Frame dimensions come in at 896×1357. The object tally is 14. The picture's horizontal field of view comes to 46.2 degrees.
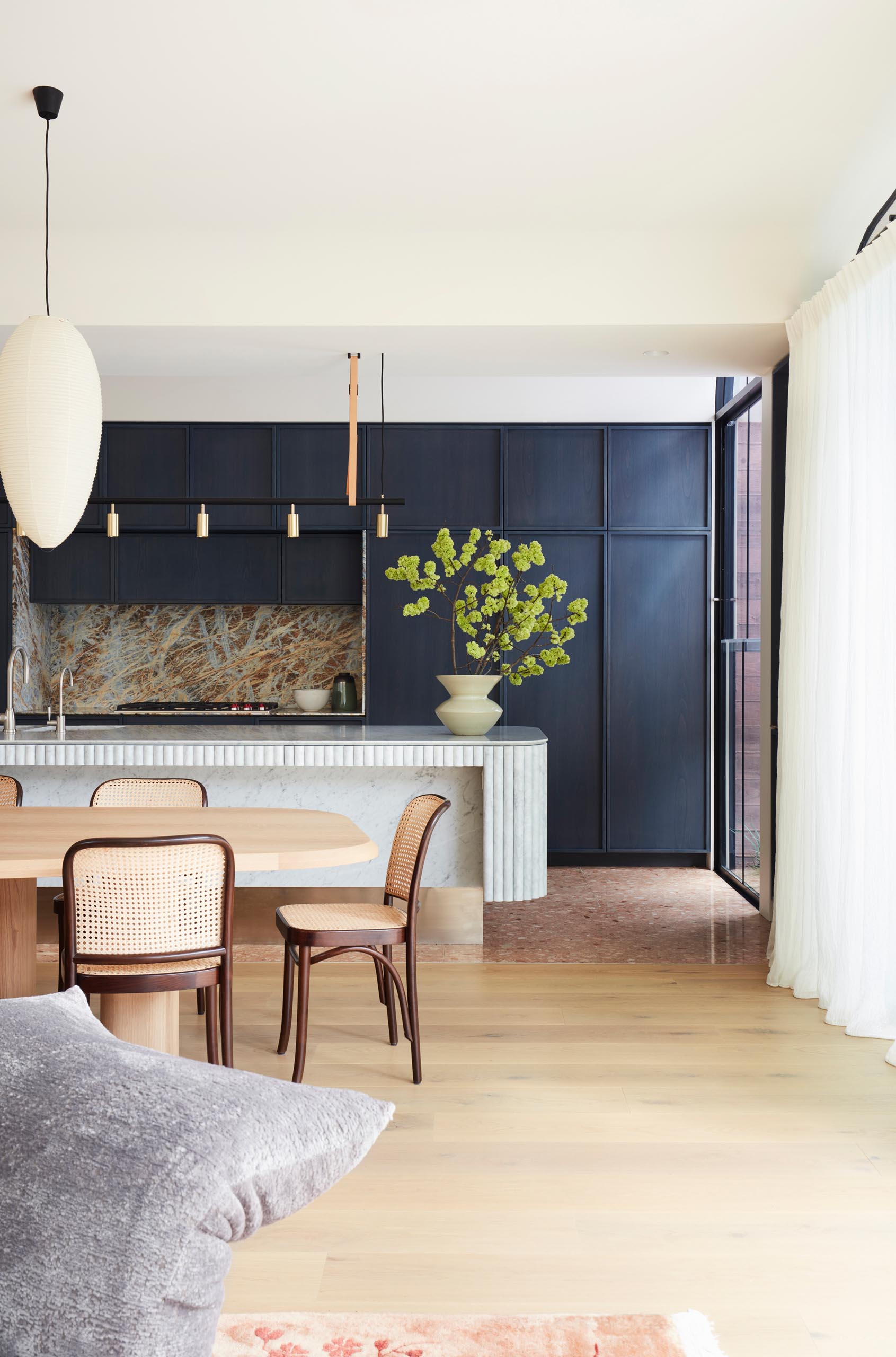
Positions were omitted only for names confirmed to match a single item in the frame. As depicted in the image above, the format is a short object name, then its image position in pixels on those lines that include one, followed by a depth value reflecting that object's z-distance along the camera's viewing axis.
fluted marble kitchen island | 4.29
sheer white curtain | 3.24
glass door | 5.46
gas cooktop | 6.41
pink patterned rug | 1.77
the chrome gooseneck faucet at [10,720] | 4.38
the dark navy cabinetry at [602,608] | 6.40
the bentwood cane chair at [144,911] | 2.43
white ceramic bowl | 6.60
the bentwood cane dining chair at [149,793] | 3.71
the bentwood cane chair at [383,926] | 2.95
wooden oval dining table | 2.69
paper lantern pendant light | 2.84
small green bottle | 6.61
